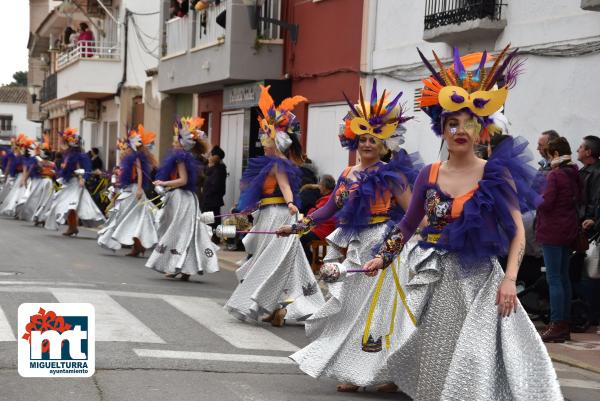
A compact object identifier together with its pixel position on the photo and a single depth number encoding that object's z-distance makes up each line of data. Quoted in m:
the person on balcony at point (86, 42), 40.80
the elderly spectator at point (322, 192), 16.84
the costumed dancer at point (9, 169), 31.36
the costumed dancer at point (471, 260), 6.38
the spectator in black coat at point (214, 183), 22.67
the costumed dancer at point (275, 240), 11.27
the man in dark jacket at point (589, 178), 11.76
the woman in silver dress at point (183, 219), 15.08
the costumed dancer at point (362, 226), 8.23
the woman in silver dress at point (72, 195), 23.05
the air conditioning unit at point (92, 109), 44.56
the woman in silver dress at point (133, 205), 18.42
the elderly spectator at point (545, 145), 11.86
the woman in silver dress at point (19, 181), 29.42
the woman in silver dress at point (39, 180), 28.31
